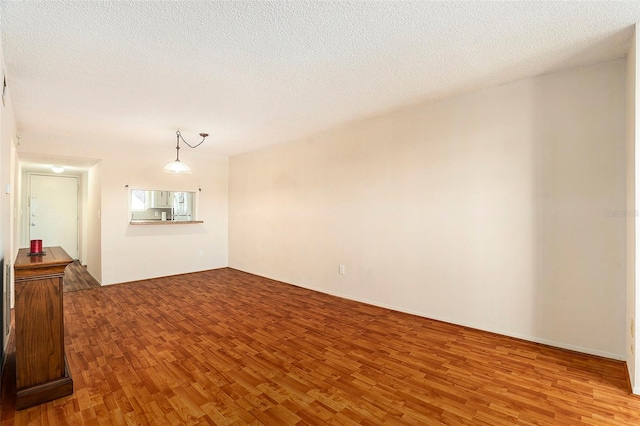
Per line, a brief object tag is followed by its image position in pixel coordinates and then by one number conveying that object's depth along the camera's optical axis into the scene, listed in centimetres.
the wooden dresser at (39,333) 197
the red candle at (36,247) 245
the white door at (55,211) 718
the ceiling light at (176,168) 448
